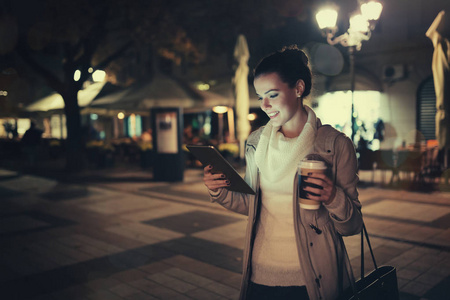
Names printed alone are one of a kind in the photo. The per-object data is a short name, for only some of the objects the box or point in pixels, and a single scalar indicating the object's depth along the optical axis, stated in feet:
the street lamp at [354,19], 31.32
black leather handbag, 6.50
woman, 6.30
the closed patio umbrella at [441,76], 30.37
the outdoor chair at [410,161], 33.01
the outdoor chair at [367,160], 35.80
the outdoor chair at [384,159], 35.06
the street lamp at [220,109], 53.98
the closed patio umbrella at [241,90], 42.04
